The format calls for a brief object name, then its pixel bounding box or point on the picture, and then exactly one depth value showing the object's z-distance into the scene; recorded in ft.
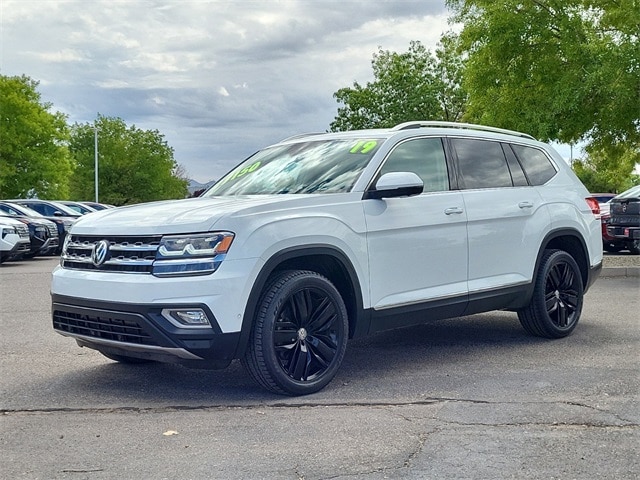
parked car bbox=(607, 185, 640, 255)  42.39
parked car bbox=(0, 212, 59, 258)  63.52
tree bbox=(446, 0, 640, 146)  47.29
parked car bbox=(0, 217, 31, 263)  57.98
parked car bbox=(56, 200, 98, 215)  78.59
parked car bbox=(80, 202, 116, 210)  89.41
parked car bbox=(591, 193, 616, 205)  74.05
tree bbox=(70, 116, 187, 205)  272.51
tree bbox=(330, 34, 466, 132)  146.00
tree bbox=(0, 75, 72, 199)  175.22
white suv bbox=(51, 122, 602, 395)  16.22
